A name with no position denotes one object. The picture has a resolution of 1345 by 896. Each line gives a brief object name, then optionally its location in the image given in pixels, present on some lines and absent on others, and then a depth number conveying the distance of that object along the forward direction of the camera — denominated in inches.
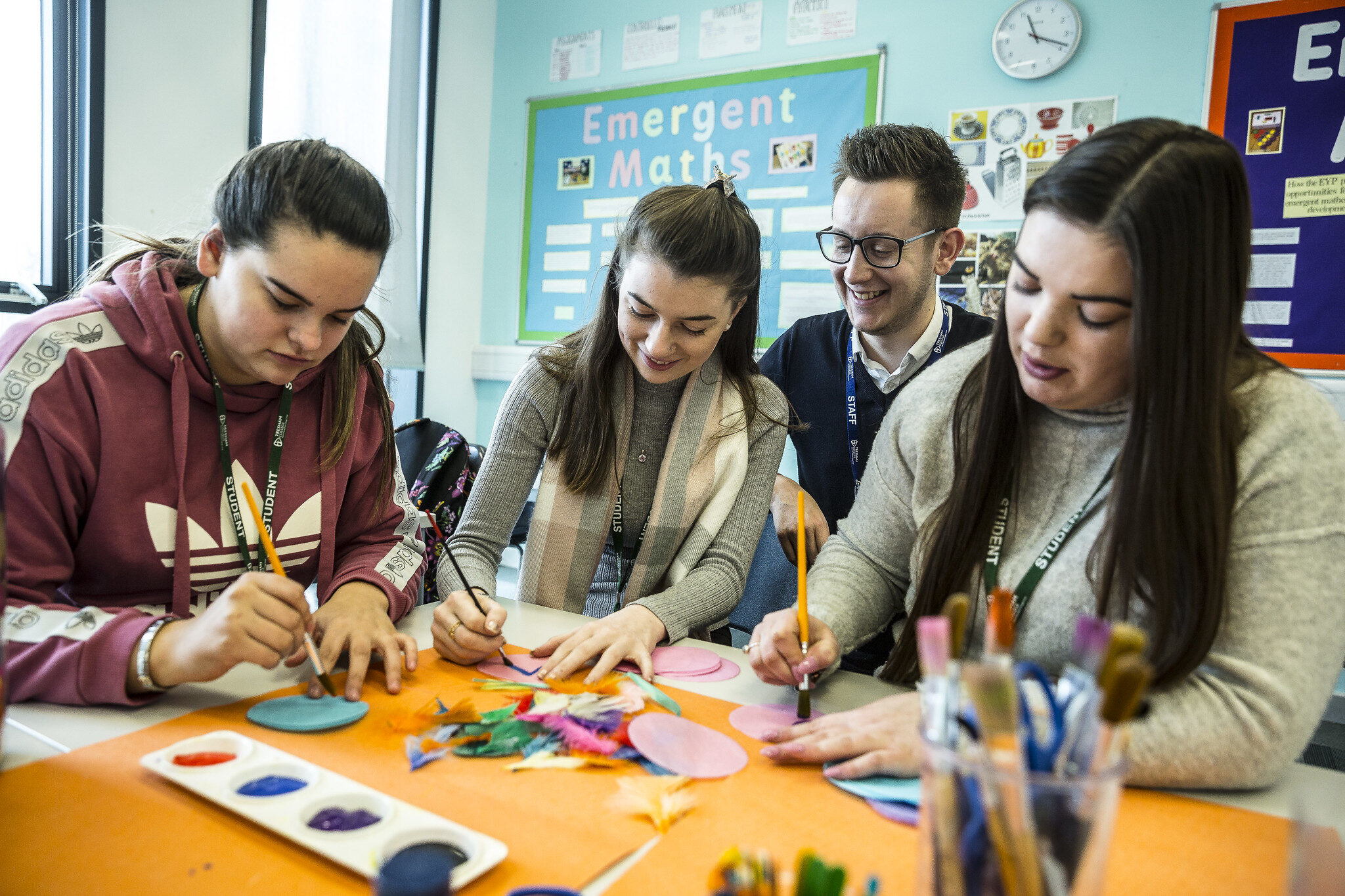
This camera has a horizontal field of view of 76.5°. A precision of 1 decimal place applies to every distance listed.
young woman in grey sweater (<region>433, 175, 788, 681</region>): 57.4
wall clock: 107.5
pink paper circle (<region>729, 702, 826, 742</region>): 36.8
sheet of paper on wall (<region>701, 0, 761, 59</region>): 130.2
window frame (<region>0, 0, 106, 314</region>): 97.1
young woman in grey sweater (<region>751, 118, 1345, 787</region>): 32.4
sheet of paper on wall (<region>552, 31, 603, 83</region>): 145.0
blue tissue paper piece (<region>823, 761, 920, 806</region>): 30.0
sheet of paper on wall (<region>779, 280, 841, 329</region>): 126.5
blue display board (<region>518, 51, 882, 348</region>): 125.9
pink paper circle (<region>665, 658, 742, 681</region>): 44.0
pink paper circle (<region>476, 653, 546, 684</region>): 42.0
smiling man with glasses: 72.4
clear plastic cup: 17.2
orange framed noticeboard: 95.8
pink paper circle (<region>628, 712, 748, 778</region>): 32.6
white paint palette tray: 24.9
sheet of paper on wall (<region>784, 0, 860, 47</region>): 123.4
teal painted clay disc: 34.2
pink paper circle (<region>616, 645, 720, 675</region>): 44.7
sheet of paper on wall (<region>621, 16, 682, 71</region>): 137.6
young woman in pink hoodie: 35.5
